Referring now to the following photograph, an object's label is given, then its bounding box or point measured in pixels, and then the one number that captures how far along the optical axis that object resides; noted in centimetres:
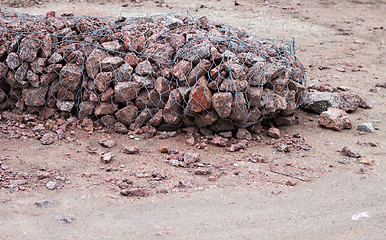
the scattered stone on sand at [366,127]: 855
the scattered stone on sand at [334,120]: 859
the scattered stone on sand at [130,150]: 740
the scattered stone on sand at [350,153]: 752
